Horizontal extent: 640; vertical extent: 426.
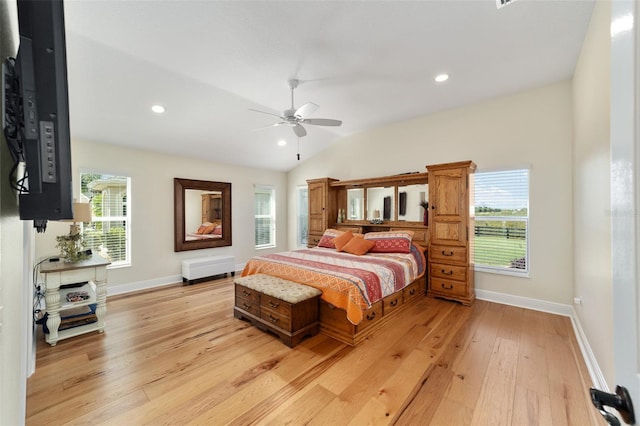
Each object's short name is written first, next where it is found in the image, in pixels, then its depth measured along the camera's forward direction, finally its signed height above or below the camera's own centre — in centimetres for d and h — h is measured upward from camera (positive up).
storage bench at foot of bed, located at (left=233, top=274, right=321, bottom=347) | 262 -104
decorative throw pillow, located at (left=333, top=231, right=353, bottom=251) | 447 -49
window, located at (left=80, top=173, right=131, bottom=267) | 407 -3
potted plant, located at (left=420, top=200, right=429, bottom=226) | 438 +0
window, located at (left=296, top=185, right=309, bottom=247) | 673 -9
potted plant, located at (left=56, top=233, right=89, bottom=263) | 289 -39
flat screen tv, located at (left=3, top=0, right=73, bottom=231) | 71 +31
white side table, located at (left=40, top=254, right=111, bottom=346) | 255 -81
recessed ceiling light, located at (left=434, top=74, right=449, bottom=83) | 318 +170
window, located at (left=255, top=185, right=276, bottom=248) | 645 -8
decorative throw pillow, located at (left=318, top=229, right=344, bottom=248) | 484 -48
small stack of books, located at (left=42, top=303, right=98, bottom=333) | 274 -114
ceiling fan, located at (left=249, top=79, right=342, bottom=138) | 297 +118
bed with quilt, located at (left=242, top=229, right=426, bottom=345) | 267 -76
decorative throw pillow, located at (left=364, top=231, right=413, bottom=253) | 404 -48
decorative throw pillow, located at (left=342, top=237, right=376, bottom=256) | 417 -56
